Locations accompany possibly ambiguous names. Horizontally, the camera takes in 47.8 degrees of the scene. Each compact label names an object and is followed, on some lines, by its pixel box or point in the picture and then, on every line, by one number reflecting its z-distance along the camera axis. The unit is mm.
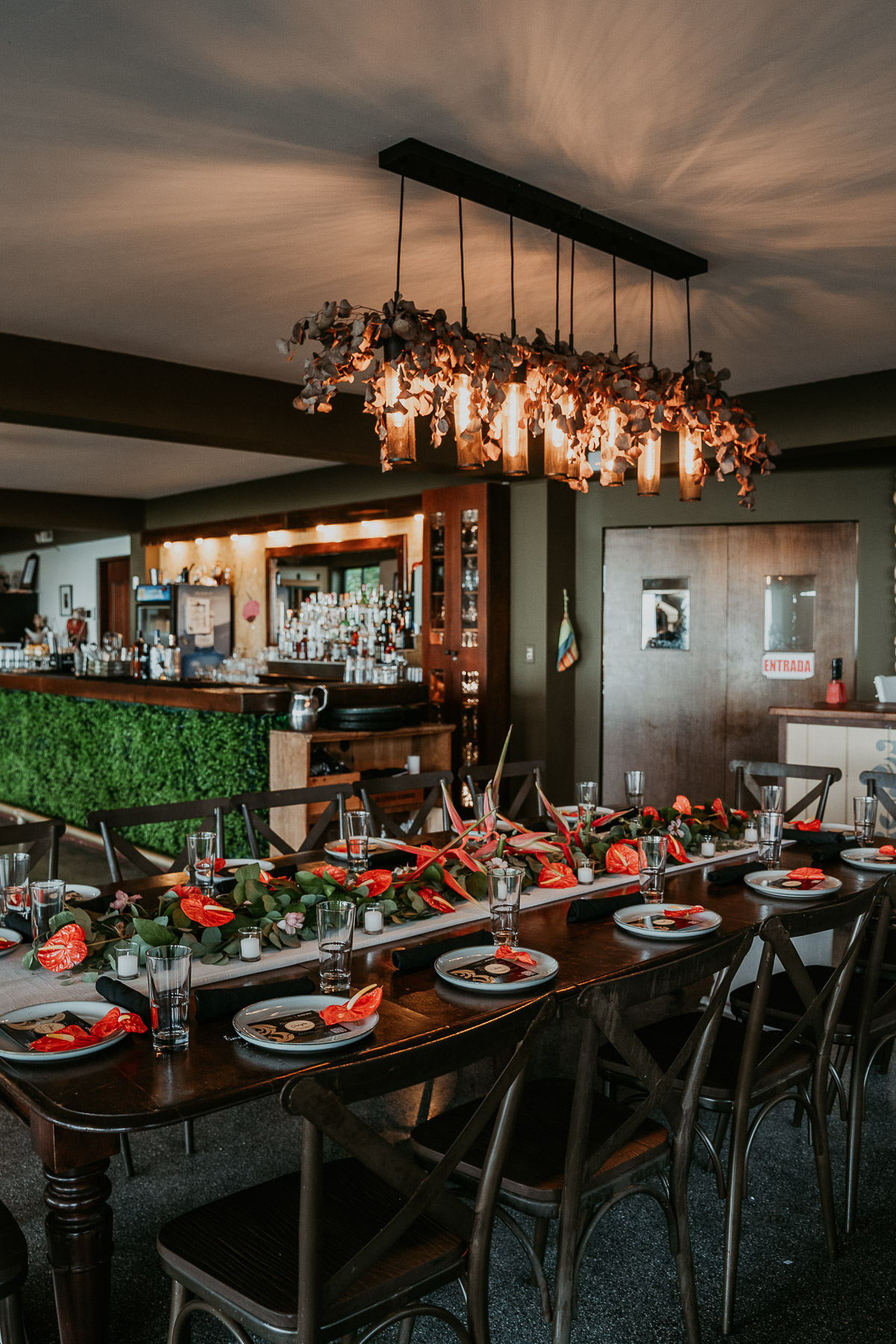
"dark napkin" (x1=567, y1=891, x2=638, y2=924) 2592
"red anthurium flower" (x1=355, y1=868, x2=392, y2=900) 2592
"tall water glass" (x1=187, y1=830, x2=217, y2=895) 2684
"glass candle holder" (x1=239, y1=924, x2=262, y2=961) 2227
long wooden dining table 1540
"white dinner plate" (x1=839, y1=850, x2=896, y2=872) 3164
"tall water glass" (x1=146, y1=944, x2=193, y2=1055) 1755
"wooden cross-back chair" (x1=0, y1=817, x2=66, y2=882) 3111
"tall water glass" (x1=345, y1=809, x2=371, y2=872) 2820
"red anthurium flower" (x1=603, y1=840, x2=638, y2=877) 3027
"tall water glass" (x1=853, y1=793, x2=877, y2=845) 3348
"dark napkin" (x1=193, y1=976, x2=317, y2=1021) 1894
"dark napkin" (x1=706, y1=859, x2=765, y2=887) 2961
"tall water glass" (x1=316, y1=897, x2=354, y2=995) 1959
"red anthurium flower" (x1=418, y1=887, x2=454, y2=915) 2637
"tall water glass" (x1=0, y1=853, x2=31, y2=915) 2424
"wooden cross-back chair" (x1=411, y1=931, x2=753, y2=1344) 1798
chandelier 2961
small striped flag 7723
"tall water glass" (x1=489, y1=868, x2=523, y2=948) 2303
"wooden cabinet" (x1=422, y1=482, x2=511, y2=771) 7680
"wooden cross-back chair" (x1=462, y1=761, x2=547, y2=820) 4195
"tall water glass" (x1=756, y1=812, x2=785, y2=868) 3117
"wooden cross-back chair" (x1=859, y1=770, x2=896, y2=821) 3947
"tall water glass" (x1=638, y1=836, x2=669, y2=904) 2680
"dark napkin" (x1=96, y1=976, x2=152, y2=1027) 1877
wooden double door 6910
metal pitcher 5495
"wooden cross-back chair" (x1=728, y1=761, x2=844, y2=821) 4218
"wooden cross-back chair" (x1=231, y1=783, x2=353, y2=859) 3600
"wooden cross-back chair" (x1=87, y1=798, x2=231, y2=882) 3201
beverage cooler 10992
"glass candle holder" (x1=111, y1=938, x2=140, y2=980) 2100
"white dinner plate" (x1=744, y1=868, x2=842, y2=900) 2777
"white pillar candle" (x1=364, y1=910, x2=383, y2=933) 2459
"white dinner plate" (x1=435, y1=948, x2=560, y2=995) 2053
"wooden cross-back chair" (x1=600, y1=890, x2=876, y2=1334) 2139
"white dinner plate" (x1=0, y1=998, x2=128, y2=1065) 1688
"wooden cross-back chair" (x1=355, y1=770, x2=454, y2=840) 3861
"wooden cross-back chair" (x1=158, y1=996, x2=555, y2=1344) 1411
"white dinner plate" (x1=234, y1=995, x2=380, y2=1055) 1732
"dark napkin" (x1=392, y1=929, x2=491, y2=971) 2219
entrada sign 6941
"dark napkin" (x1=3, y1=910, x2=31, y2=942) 2377
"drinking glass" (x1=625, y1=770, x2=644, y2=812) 3461
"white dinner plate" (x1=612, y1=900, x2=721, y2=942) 2414
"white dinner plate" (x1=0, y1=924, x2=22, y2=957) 2275
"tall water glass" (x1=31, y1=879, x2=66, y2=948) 2225
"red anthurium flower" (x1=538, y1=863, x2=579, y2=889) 2916
